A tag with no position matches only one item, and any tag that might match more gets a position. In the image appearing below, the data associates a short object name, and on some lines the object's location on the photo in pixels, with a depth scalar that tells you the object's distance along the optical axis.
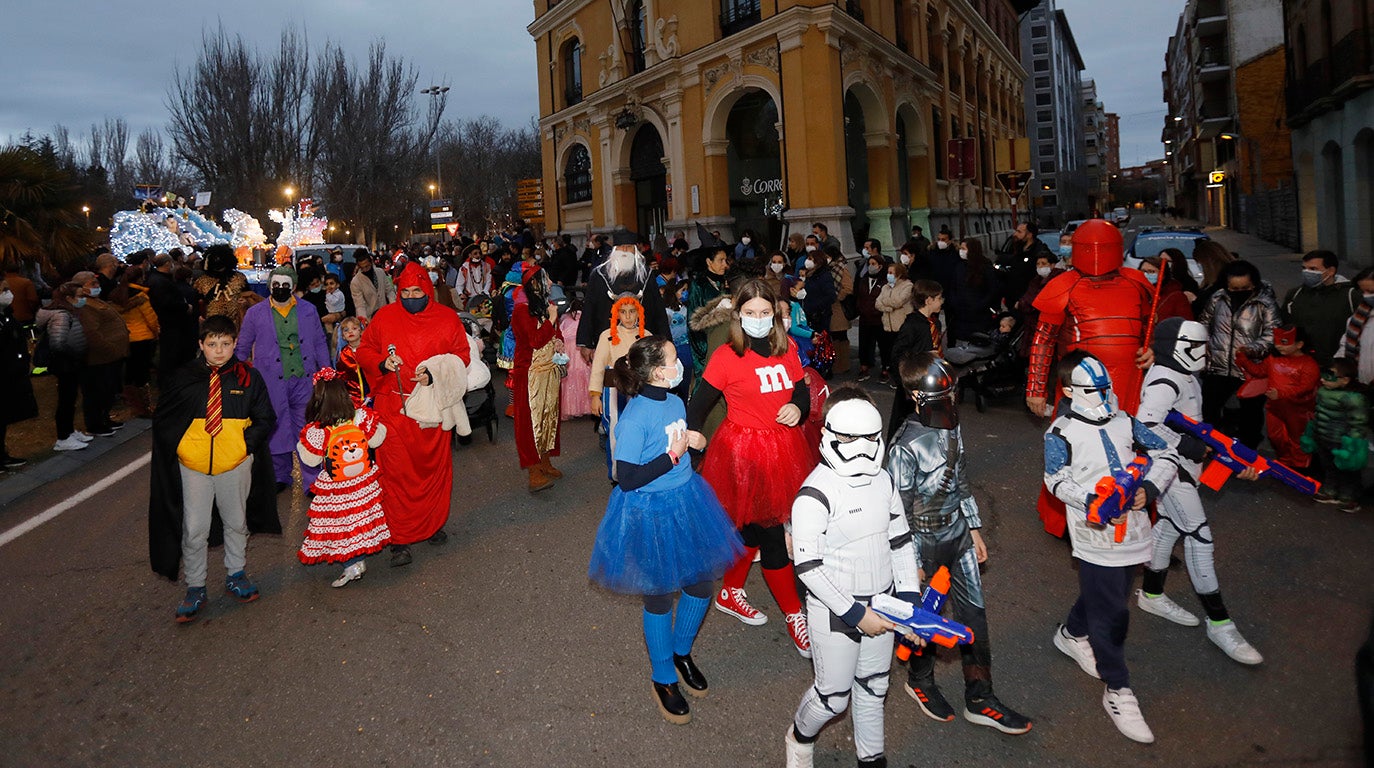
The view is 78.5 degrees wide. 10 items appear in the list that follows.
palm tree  14.59
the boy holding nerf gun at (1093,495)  3.59
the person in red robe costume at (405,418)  5.89
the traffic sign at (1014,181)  17.51
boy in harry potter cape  5.12
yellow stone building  22.53
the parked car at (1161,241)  16.59
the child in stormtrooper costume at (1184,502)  4.14
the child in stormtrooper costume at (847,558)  3.06
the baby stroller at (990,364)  9.97
